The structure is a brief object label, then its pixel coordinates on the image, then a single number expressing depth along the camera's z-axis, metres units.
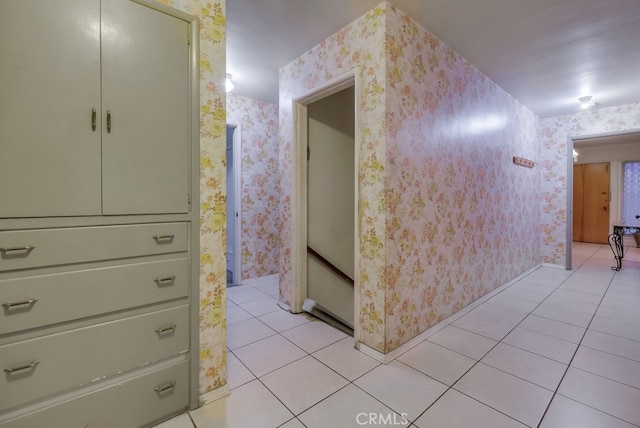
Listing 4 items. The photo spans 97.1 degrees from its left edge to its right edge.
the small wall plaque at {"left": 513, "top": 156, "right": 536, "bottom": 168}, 3.76
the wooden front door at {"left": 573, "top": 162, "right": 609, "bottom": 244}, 7.05
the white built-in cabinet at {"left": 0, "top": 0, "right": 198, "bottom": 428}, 1.05
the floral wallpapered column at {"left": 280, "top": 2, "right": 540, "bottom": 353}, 1.95
